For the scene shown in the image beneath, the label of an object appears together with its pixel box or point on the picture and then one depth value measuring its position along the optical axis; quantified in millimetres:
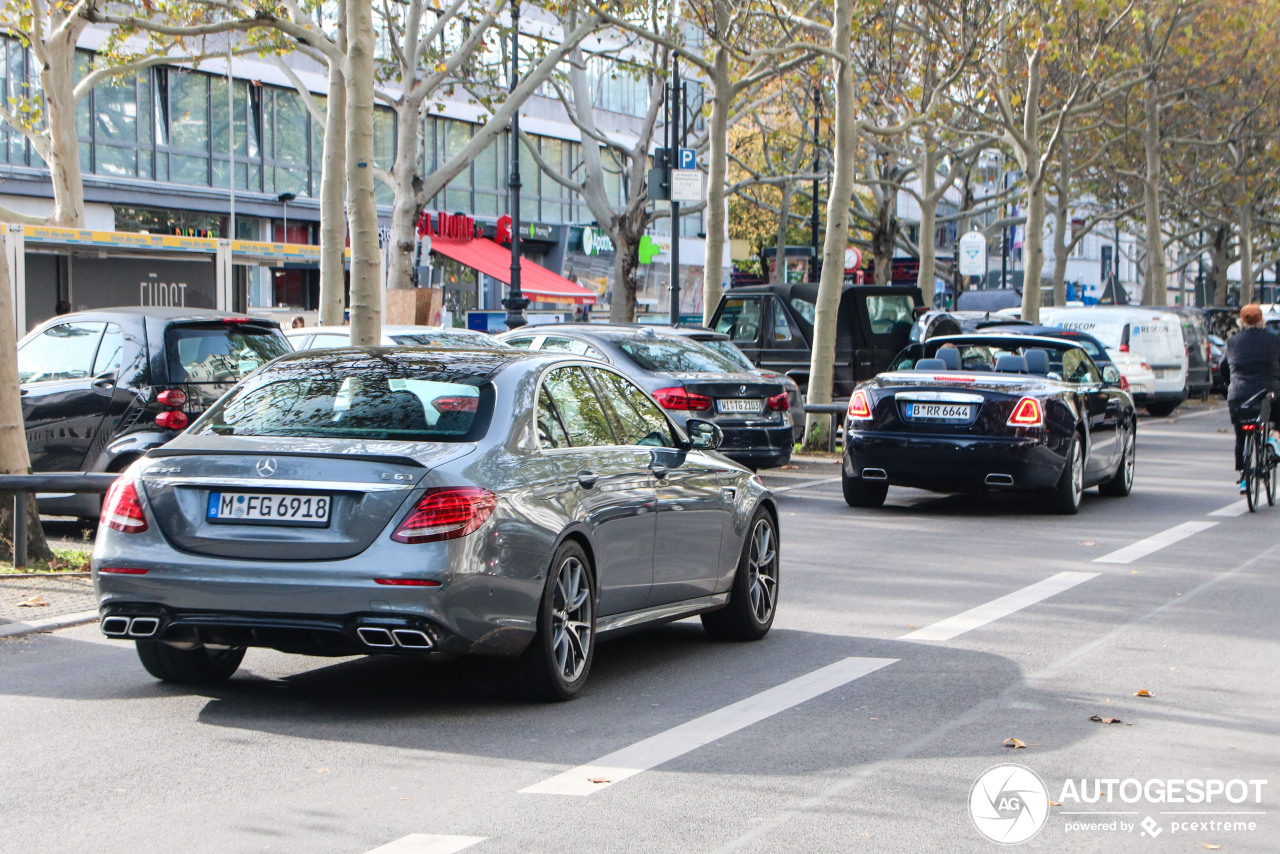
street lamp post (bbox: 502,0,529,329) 34469
